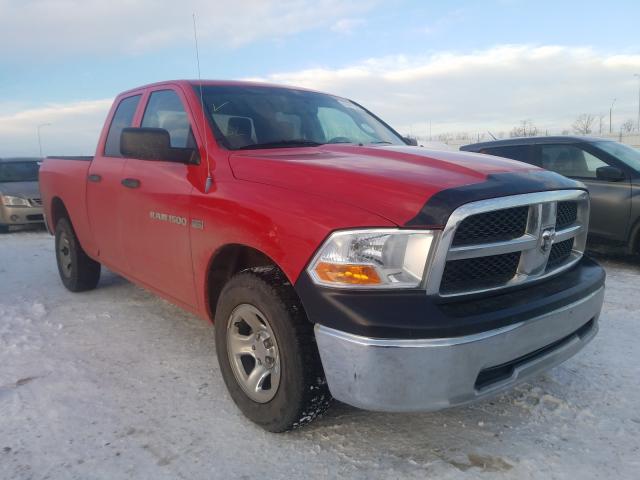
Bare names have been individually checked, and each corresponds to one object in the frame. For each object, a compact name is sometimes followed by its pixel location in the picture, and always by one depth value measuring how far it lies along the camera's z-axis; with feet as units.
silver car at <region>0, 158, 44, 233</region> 32.01
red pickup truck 6.79
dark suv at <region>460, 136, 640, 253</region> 19.51
